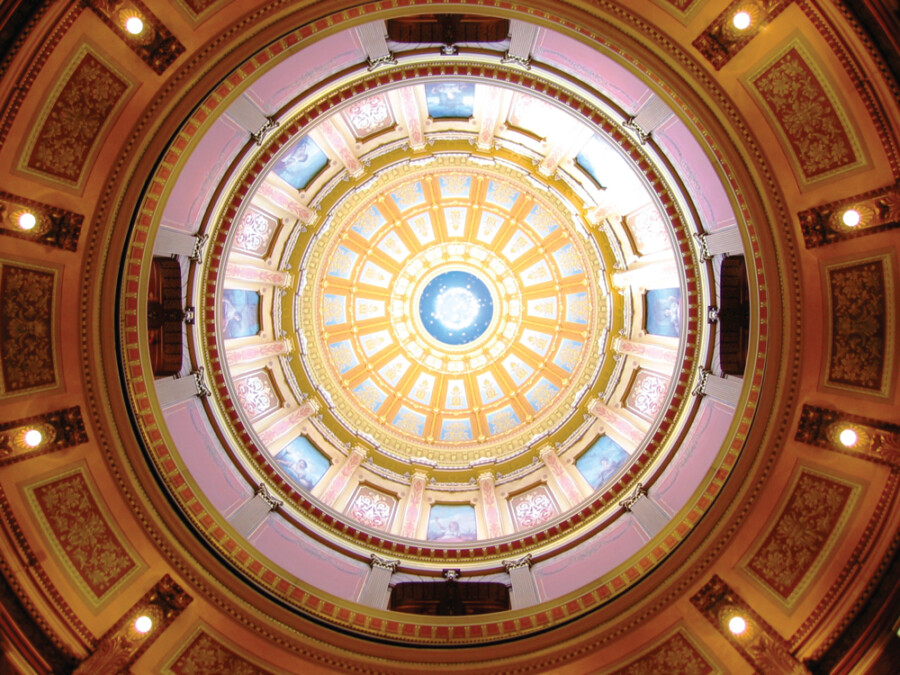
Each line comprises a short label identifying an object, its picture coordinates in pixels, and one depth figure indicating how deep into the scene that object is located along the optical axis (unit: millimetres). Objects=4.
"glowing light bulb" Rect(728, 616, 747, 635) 11250
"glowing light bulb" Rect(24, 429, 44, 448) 10312
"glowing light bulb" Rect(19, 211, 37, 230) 9781
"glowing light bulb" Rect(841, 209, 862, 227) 9906
